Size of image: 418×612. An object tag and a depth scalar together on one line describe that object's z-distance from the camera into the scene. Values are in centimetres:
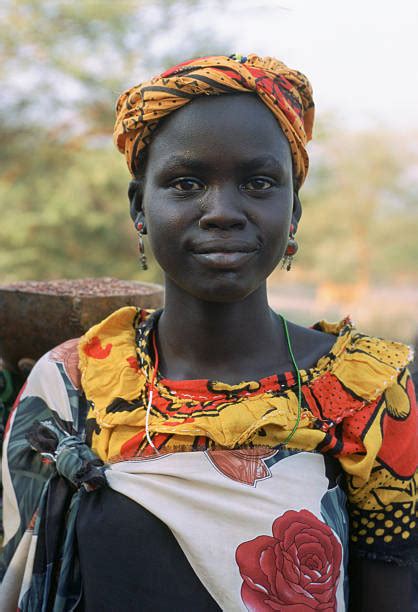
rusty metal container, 191
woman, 130
